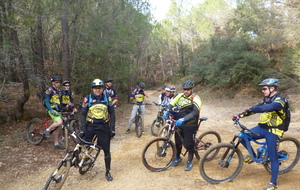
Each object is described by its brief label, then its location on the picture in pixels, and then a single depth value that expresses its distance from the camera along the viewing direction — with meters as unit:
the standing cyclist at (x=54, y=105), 5.39
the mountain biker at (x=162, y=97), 7.56
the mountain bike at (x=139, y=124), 7.36
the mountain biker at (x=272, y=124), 3.41
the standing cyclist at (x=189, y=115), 4.14
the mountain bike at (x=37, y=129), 5.79
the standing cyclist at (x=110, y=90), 7.09
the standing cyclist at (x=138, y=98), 7.65
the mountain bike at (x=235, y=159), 3.74
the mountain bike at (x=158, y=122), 7.41
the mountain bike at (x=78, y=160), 3.37
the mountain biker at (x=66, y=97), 6.01
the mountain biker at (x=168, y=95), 6.58
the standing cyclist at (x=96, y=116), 3.90
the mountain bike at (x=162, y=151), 4.26
